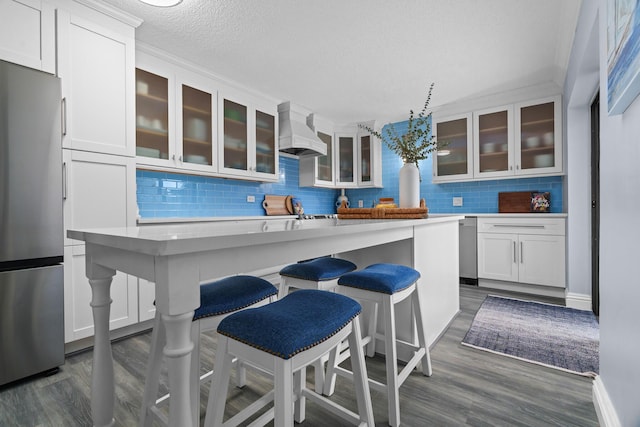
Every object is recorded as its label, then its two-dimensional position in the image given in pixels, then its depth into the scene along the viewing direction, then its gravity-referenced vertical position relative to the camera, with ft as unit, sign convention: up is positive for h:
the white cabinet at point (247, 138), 10.85 +2.83
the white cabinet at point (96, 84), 6.72 +3.04
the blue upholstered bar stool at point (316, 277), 5.23 -1.14
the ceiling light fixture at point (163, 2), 6.77 +4.73
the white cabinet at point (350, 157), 15.92 +2.94
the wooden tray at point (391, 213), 6.11 -0.02
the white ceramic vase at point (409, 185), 7.00 +0.61
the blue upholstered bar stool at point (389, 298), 4.50 -1.35
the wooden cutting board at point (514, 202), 12.73 +0.40
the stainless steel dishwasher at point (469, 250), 12.48 -1.59
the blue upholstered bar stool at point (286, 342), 2.60 -1.20
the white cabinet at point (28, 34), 5.91 +3.63
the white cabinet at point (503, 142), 11.54 +2.83
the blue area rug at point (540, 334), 6.49 -3.11
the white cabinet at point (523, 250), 10.85 -1.47
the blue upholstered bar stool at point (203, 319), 3.59 -1.27
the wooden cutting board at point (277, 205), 13.53 +0.34
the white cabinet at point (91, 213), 6.69 +0.00
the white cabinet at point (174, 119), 8.70 +2.90
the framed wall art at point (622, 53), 2.97 +1.72
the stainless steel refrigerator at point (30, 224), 5.57 -0.21
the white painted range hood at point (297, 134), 12.76 +3.37
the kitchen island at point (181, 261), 2.33 -0.44
